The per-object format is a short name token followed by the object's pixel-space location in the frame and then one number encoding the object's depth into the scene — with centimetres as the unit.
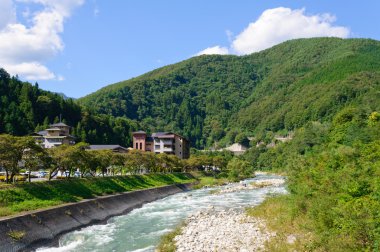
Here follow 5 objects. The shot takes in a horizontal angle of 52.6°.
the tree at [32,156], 3175
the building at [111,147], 8650
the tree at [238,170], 8811
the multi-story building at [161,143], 11038
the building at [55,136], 8466
